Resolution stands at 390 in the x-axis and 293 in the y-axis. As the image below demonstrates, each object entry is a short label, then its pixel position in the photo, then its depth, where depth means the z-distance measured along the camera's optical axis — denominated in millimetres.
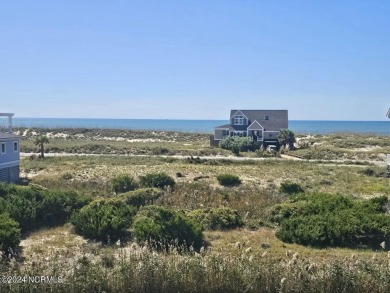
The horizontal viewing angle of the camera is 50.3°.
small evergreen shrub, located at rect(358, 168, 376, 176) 31664
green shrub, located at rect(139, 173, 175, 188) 23859
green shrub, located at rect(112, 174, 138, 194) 23259
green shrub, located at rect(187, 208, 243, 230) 15484
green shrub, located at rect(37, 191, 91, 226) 15891
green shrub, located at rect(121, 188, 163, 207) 19188
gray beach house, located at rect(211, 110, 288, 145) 56375
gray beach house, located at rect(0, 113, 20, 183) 26111
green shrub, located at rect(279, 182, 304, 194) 23609
